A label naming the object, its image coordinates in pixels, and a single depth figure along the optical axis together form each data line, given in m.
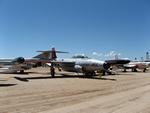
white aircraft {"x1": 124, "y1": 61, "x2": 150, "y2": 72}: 28.08
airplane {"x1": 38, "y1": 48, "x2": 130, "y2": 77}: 15.42
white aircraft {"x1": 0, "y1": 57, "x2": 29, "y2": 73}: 18.48
